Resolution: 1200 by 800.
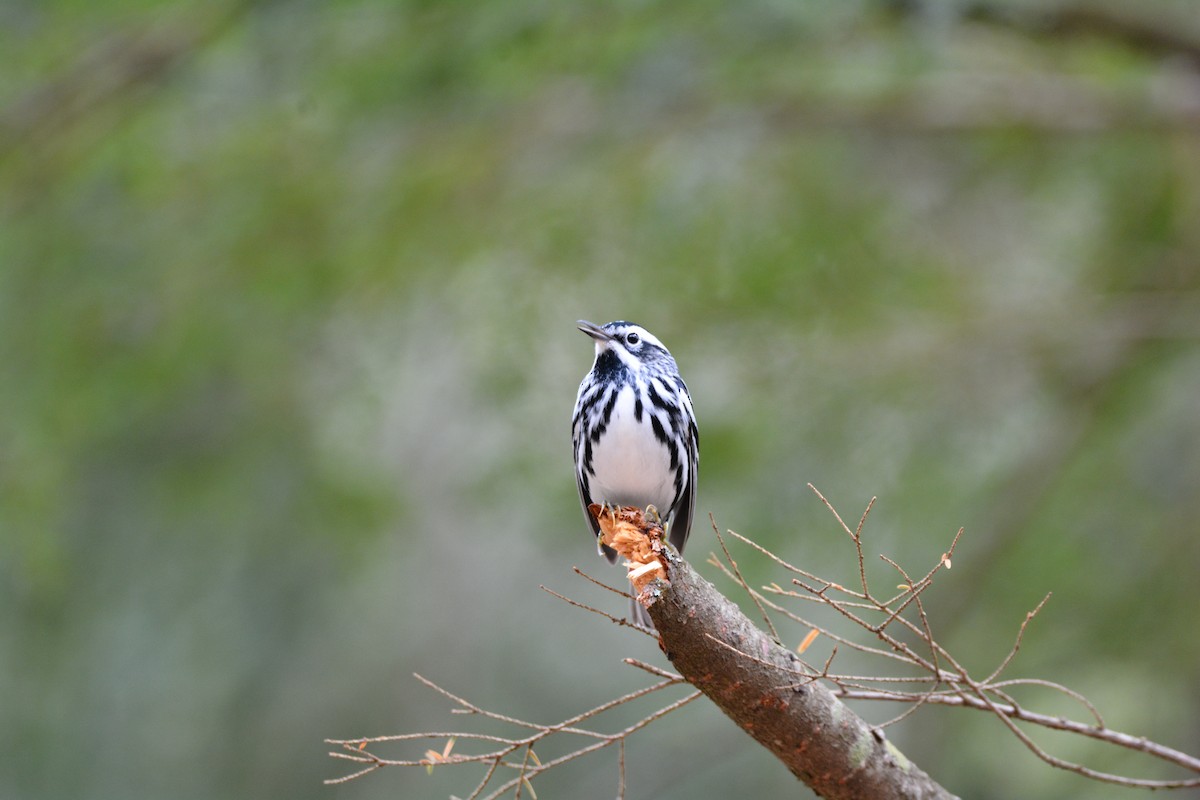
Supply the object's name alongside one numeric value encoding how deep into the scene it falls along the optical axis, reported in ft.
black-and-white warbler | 24.63
